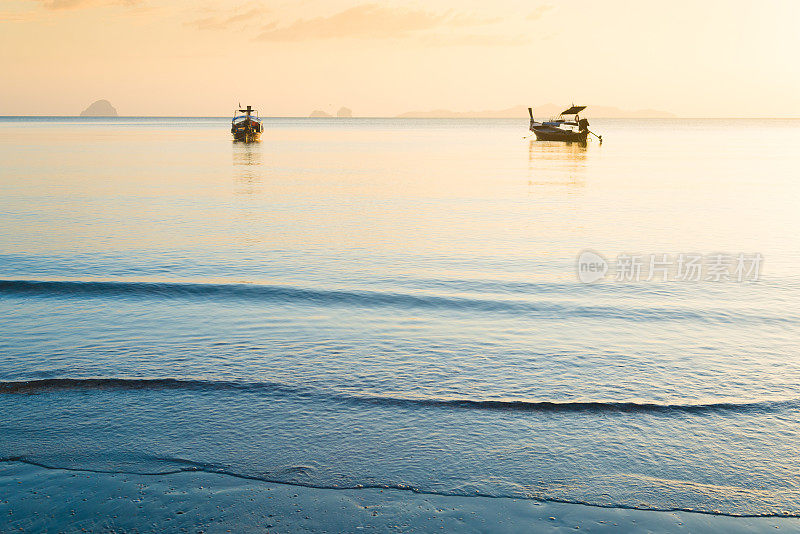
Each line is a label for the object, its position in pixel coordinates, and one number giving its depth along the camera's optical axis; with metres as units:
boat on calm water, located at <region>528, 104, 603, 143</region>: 99.06
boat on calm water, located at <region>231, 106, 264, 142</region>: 98.38
